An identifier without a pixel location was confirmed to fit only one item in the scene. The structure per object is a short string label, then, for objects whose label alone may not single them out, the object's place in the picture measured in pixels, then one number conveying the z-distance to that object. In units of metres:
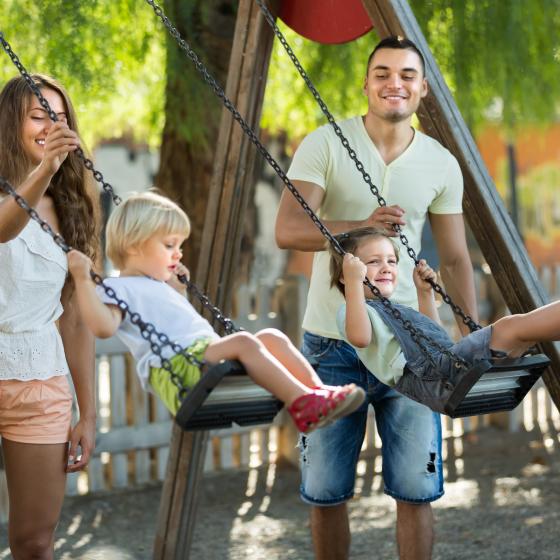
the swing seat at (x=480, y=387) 5.98
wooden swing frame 7.50
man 6.81
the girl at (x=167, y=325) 5.37
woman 5.82
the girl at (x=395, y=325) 6.10
